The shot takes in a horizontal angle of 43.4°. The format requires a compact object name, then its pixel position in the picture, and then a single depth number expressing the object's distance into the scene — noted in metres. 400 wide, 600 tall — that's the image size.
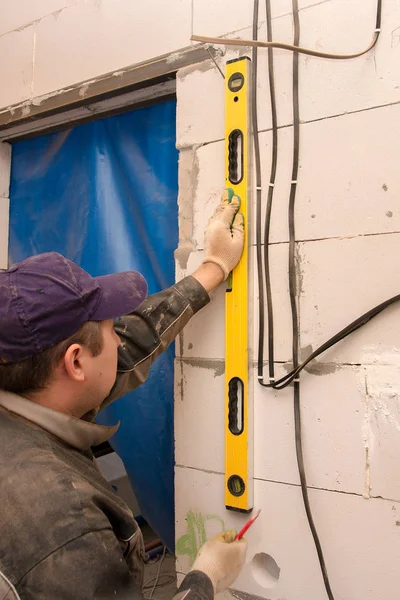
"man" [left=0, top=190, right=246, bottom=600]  0.80
